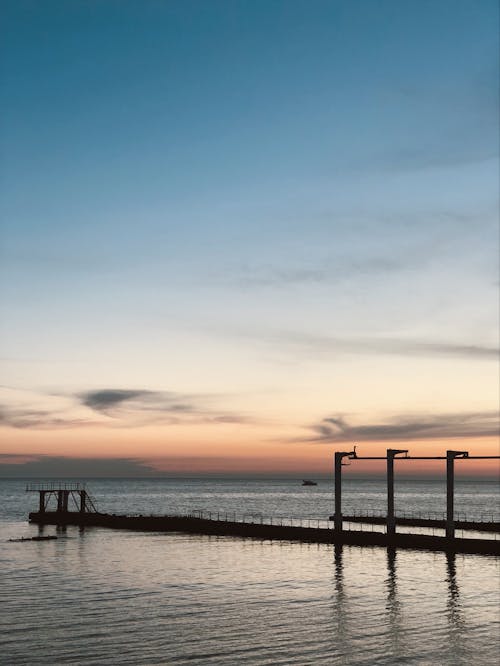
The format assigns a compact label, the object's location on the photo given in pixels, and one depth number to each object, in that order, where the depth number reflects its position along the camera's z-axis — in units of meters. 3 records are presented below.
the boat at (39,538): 84.19
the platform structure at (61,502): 107.50
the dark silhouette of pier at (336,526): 65.12
